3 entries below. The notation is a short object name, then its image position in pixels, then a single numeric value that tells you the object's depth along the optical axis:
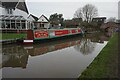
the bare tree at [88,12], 28.02
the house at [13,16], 12.54
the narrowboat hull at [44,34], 7.74
